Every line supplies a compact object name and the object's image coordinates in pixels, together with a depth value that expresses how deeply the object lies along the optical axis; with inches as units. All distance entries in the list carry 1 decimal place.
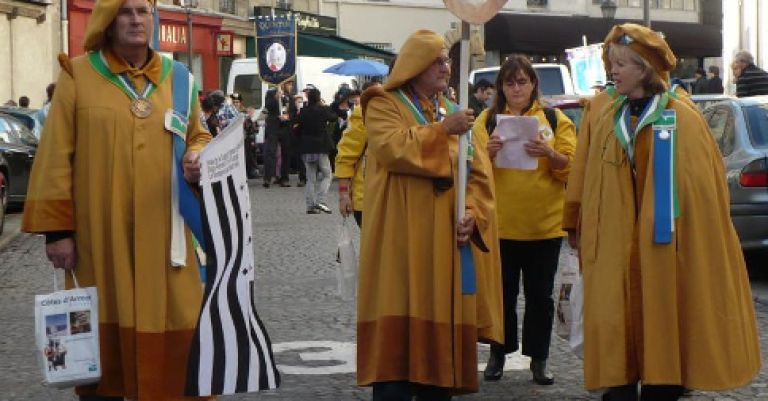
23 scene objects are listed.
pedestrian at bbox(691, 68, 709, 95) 1034.2
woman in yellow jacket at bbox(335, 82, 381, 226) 344.5
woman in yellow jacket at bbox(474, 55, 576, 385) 326.0
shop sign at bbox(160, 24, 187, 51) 1678.2
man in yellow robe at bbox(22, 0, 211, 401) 242.2
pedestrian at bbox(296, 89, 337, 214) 852.6
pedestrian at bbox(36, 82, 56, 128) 941.7
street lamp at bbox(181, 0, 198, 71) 1254.9
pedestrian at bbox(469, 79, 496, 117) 679.1
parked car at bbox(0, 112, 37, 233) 781.3
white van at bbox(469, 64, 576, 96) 1004.6
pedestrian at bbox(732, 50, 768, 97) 762.8
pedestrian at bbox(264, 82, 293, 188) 1137.4
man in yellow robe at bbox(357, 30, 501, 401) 269.4
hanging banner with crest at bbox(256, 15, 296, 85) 1266.0
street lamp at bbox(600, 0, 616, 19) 1480.1
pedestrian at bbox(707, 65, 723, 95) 1015.6
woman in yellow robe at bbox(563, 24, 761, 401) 251.0
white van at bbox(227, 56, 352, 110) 1386.6
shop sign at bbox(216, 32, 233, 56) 1781.5
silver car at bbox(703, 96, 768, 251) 492.1
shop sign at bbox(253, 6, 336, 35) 1779.0
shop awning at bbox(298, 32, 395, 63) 1791.3
